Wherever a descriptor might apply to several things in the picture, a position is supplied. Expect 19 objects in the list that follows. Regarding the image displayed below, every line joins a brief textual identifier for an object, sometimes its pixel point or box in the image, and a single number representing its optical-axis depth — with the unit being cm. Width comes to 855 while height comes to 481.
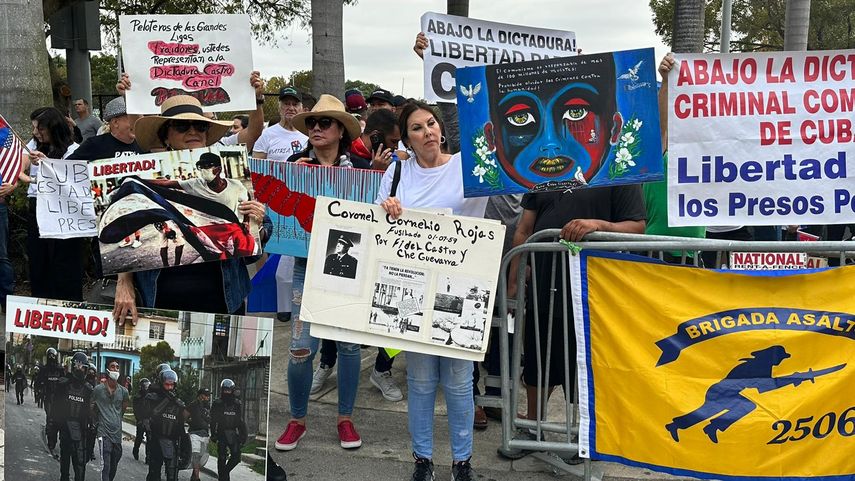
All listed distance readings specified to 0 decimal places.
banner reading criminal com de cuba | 400
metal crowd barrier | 365
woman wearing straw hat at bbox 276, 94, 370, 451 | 461
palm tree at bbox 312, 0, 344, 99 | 899
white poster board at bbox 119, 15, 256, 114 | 562
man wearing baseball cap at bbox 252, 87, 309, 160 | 794
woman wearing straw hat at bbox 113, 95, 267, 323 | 379
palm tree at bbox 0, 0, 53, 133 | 843
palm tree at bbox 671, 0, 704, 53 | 1316
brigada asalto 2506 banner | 372
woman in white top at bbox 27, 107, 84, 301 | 661
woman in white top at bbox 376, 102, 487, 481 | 406
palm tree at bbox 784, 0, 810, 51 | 1548
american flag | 591
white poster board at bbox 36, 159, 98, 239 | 603
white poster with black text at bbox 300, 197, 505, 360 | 387
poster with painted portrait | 393
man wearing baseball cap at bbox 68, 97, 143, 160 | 585
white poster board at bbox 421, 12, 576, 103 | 576
